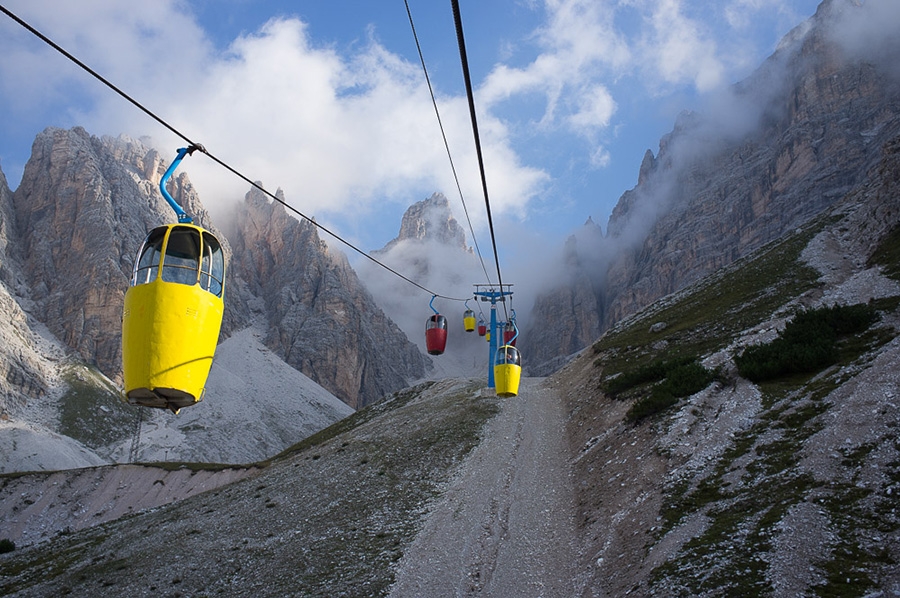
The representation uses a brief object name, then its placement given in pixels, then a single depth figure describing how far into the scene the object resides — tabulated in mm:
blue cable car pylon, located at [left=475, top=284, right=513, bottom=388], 49662
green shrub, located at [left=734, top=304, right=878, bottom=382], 28328
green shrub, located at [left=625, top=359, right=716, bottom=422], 29734
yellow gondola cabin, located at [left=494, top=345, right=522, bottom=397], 29719
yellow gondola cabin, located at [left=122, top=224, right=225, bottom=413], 12523
